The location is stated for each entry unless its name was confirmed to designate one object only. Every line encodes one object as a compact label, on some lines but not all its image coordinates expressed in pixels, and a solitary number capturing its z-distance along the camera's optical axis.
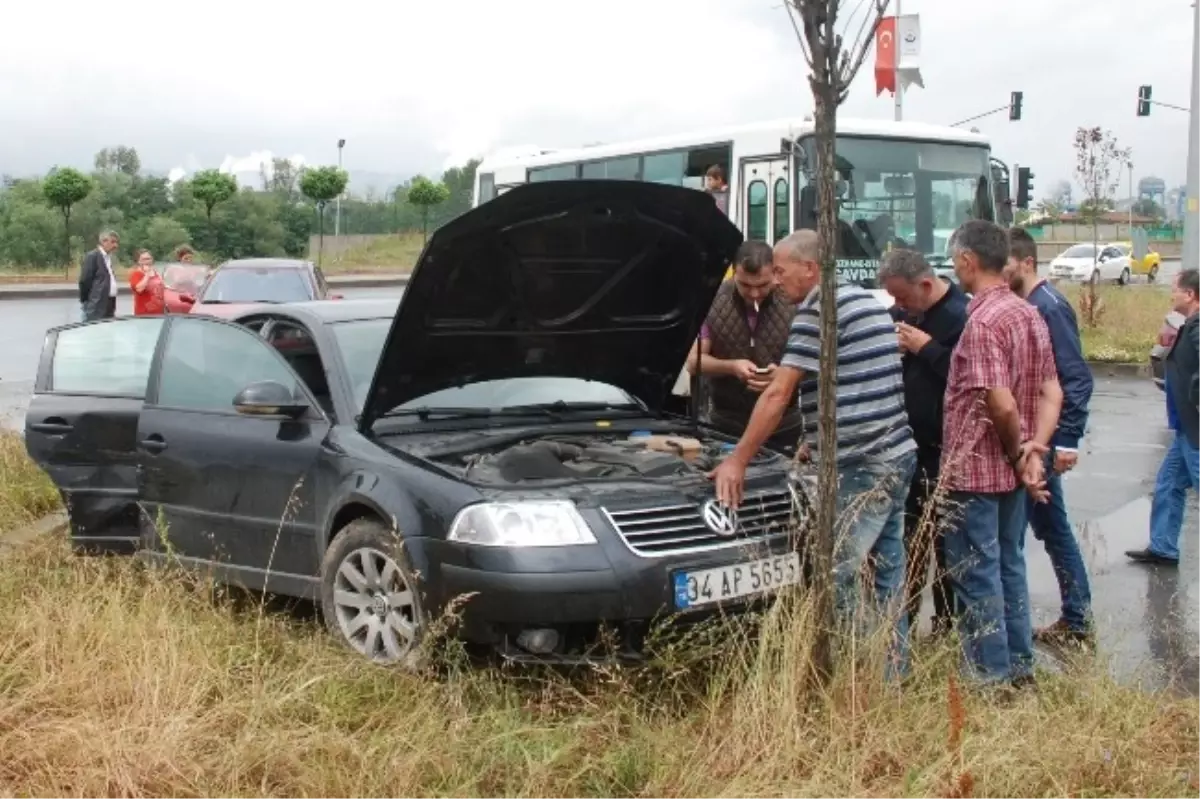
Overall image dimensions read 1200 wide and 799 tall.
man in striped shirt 4.47
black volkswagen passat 4.29
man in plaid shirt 4.61
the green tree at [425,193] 43.97
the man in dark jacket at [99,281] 14.20
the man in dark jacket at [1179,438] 6.63
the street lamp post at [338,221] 52.55
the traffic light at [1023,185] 14.30
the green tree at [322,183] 40.69
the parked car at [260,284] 15.01
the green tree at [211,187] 39.50
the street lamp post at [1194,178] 16.05
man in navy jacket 5.49
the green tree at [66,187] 36.75
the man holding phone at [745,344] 5.91
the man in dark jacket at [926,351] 5.08
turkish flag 21.38
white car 43.47
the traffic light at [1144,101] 32.97
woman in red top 14.30
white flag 21.81
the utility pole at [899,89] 21.80
